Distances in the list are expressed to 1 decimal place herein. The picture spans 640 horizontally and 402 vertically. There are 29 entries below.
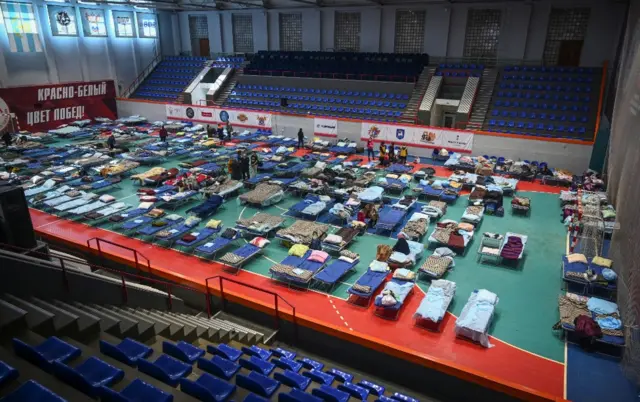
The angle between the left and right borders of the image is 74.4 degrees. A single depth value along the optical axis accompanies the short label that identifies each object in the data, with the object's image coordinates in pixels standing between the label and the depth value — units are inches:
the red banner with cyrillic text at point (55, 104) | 1198.9
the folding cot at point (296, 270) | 457.1
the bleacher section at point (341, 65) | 1250.0
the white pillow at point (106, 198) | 680.4
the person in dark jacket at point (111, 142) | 1002.3
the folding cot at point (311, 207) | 631.7
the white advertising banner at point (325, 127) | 1108.6
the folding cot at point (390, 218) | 586.9
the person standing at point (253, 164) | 816.9
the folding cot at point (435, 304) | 392.2
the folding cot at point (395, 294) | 410.3
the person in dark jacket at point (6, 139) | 1027.9
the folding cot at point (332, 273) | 453.4
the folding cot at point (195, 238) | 544.7
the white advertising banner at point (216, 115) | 1215.6
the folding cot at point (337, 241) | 530.7
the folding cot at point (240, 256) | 488.1
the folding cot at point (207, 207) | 634.2
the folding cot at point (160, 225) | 566.3
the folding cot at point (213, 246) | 520.0
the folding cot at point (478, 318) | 373.1
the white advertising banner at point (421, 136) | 971.3
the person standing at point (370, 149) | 964.6
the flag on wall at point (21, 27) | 1195.9
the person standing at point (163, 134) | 1061.8
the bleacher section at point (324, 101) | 1192.8
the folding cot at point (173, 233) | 553.9
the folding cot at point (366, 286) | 428.1
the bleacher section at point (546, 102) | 979.9
